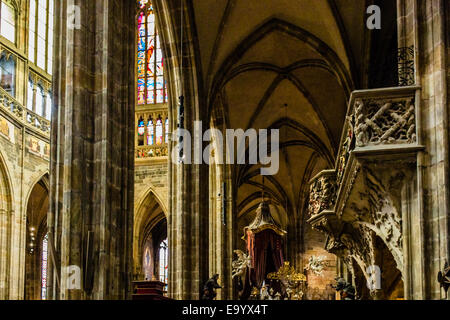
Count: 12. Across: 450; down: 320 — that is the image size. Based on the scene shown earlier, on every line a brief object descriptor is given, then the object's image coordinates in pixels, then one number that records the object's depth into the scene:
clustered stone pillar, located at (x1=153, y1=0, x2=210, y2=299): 17.94
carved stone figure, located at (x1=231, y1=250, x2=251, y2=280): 24.92
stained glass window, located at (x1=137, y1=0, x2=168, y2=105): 27.84
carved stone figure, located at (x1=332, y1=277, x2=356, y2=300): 12.38
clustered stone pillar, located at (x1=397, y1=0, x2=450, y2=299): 9.48
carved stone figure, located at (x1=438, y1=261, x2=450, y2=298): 8.59
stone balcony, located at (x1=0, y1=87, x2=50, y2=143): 21.55
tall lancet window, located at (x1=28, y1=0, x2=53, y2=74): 24.11
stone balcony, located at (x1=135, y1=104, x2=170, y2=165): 27.41
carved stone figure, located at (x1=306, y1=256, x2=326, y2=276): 23.09
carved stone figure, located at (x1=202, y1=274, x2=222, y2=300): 15.64
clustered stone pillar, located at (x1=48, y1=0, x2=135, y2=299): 10.46
